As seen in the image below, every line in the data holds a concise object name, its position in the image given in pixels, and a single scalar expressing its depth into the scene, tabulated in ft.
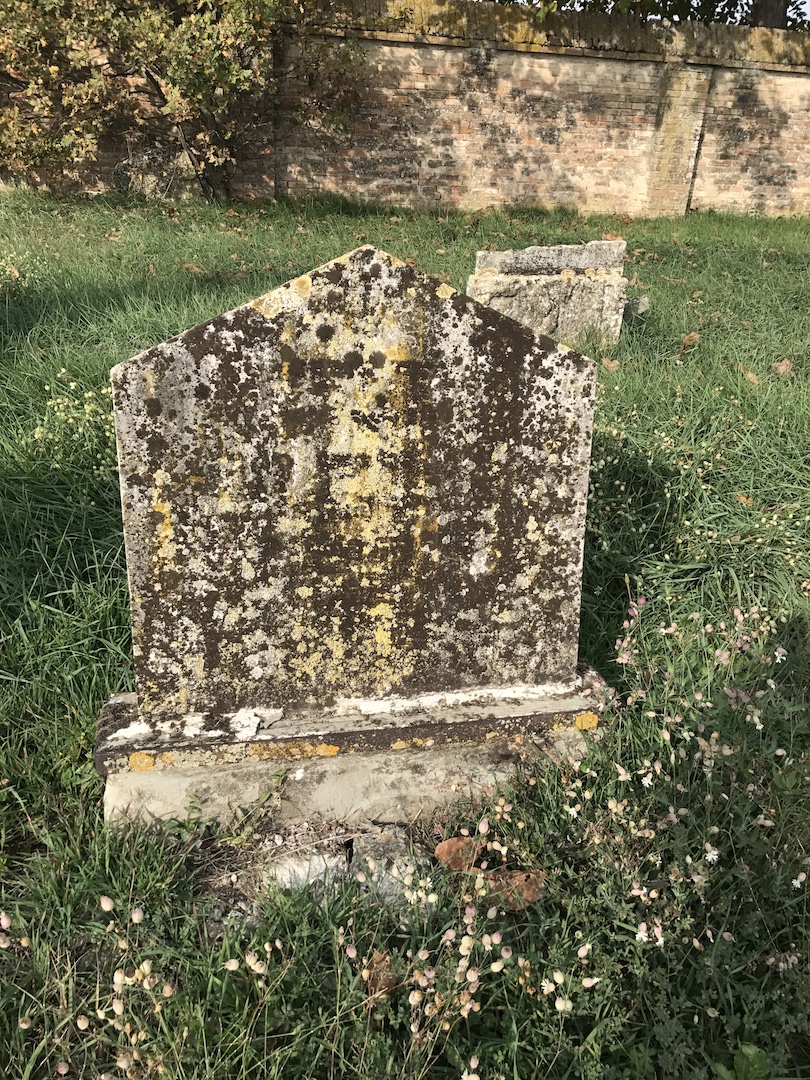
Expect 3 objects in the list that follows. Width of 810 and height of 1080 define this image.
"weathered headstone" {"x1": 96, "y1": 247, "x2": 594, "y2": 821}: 6.05
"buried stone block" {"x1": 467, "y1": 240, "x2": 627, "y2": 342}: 18.35
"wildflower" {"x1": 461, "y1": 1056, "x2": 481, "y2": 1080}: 4.47
